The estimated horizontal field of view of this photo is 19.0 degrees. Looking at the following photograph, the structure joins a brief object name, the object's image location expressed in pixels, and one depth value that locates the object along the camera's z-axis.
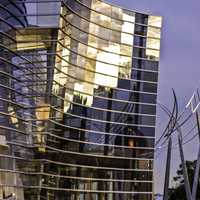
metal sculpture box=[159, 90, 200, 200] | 56.00
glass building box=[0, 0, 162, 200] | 49.44
